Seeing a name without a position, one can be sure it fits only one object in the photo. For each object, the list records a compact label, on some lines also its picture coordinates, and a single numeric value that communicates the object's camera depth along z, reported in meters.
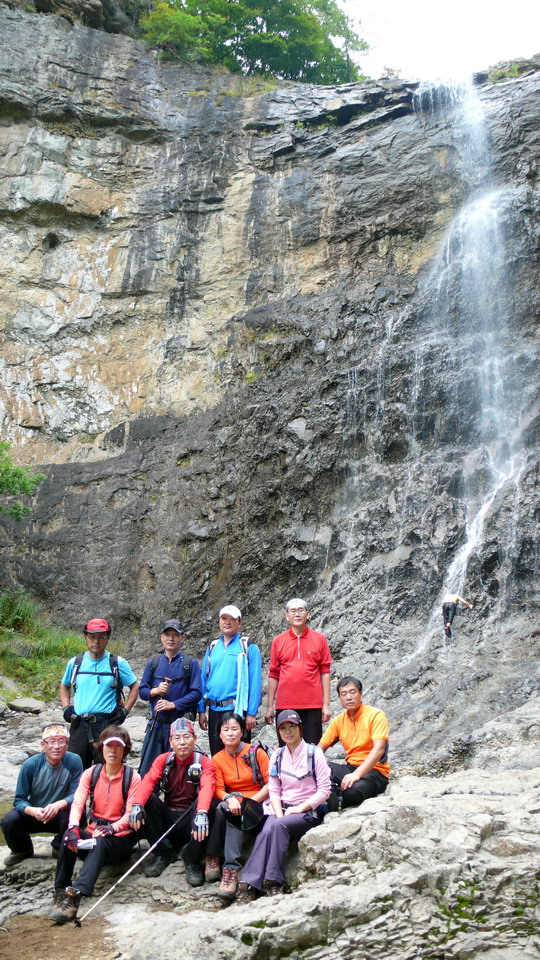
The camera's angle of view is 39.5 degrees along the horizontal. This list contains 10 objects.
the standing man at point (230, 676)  6.41
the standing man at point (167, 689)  6.38
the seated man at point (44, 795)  5.61
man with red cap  6.47
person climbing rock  11.57
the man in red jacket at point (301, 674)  6.47
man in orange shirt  5.47
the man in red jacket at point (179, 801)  5.35
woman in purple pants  4.86
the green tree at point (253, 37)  23.16
